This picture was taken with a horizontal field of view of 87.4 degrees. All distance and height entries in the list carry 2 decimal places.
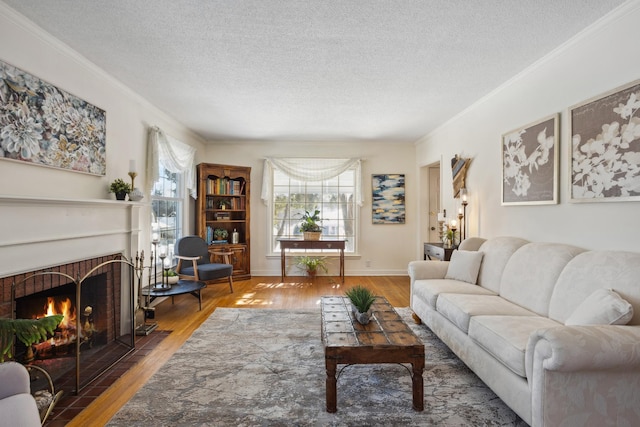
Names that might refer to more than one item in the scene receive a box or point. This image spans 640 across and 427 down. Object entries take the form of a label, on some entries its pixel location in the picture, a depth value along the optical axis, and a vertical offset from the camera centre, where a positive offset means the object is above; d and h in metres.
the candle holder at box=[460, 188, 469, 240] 4.22 +0.02
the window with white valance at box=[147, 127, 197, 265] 4.04 +0.46
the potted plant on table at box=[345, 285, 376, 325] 2.36 -0.64
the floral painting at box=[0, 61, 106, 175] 2.14 +0.66
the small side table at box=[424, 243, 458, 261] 4.04 -0.47
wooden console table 5.60 -0.50
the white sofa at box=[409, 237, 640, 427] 1.55 -0.69
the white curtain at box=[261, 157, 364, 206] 6.03 +0.86
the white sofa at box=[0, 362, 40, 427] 1.25 -0.73
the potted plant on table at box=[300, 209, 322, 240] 5.68 -0.22
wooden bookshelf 5.46 +0.10
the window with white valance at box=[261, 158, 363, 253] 6.05 +0.33
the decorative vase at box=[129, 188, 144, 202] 3.27 +0.20
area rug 1.92 -1.17
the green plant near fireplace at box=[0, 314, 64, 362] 1.44 -0.49
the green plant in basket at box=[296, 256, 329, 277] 5.87 -0.88
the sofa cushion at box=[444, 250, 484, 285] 3.33 -0.53
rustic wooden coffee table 1.99 -0.81
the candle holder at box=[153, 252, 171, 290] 3.84 -0.82
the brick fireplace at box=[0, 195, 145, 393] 2.04 -0.36
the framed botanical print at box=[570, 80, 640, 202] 2.09 +0.45
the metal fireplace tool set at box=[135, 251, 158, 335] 3.28 -1.04
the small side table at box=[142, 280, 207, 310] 3.70 -0.86
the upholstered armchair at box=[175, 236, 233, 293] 4.43 -0.69
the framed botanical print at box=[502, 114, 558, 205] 2.78 +0.46
